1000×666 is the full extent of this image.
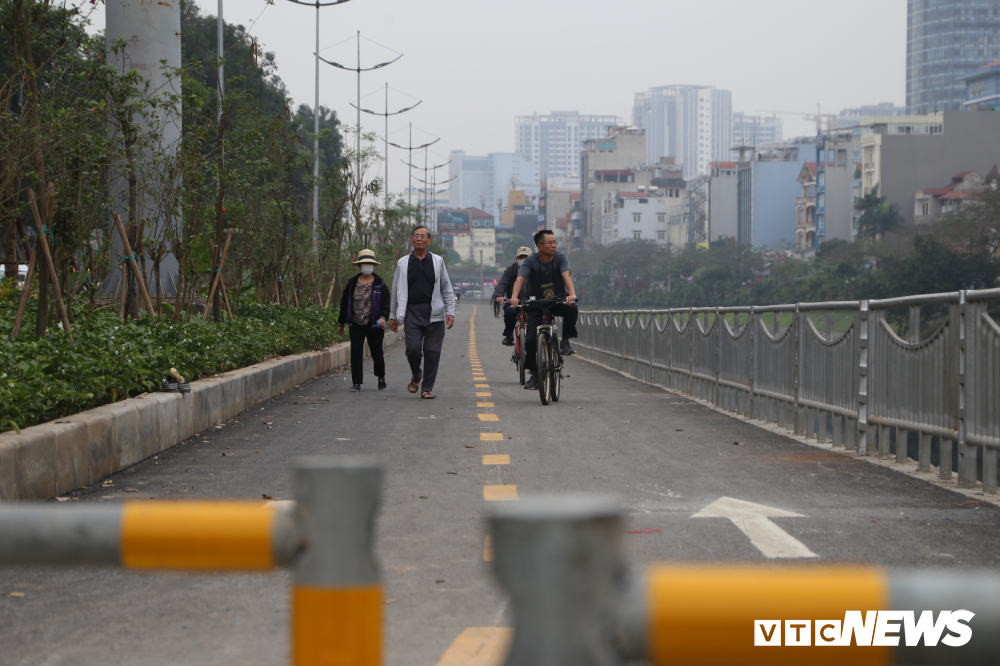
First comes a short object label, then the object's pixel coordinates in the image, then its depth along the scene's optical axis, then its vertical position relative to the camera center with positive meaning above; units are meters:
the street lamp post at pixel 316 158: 30.68 +3.34
